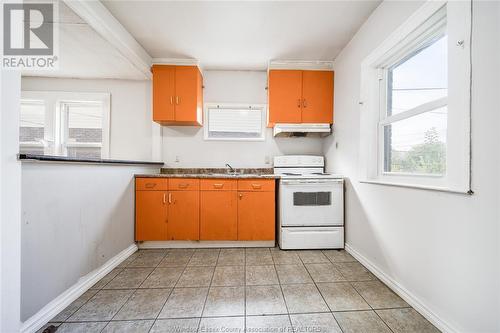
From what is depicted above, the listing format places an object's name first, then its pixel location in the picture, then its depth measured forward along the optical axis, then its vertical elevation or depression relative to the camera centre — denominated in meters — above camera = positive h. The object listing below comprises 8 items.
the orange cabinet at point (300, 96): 2.88 +0.97
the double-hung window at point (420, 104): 1.15 +0.47
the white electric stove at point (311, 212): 2.47 -0.55
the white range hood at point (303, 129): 2.87 +0.52
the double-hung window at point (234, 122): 3.22 +0.68
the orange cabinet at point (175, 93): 2.82 +0.98
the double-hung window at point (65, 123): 3.21 +0.63
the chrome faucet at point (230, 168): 3.13 -0.04
